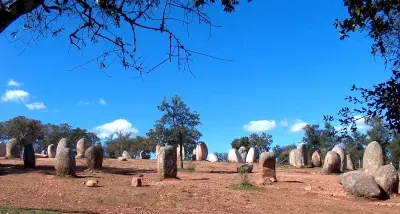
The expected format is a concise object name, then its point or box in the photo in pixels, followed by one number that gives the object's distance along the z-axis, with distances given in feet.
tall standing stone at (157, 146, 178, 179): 72.49
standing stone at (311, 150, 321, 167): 125.08
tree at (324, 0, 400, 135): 17.17
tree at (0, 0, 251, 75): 15.52
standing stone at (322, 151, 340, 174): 95.90
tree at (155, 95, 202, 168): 111.65
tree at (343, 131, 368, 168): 163.84
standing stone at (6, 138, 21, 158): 133.18
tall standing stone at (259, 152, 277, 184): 73.46
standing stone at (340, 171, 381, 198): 58.23
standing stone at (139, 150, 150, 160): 184.14
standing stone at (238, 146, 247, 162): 166.14
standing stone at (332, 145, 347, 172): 106.81
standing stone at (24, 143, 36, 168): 86.43
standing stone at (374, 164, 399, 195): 59.77
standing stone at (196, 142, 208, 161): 162.44
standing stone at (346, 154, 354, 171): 123.44
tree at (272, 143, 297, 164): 260.01
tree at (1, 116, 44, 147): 212.64
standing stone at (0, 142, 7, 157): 142.31
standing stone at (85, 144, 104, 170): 82.69
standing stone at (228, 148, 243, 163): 157.41
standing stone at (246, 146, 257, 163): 155.17
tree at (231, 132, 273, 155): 225.97
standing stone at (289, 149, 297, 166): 129.31
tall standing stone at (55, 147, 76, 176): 70.64
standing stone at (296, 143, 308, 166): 126.00
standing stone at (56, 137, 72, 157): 99.02
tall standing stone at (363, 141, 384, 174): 79.25
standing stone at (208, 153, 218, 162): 163.61
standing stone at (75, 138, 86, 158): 127.60
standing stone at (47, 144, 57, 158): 146.10
